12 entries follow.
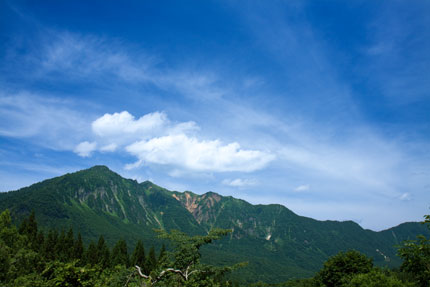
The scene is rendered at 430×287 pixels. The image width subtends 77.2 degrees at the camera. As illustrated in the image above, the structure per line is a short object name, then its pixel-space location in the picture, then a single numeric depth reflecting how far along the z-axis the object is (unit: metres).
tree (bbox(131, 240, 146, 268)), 93.19
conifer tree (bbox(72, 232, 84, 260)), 87.38
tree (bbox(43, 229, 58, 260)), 80.12
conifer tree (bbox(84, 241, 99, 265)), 83.34
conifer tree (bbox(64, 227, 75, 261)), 84.31
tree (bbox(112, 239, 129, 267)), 87.94
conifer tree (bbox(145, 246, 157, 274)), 87.86
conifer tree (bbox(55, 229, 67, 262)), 80.49
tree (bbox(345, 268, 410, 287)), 29.36
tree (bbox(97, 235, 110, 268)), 84.22
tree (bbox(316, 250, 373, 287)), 49.53
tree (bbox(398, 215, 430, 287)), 20.78
